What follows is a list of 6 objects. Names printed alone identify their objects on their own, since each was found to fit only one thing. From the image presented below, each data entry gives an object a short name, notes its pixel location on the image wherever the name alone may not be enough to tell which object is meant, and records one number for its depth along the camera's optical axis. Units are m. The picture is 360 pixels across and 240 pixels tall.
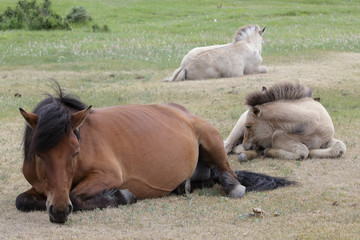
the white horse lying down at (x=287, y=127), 7.84
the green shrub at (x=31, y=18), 27.39
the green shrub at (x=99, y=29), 27.91
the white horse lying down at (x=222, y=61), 15.06
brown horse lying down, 4.81
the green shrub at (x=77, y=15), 32.59
